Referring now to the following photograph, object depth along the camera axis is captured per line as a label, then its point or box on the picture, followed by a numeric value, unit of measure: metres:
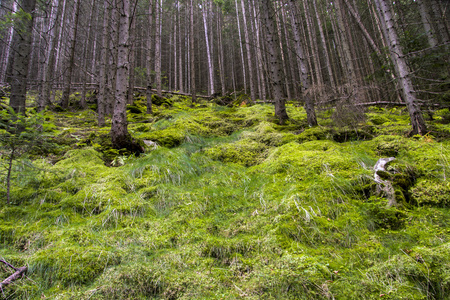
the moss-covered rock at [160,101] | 13.77
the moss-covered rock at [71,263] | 1.94
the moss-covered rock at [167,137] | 5.52
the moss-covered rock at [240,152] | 4.57
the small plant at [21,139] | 2.79
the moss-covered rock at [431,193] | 2.32
